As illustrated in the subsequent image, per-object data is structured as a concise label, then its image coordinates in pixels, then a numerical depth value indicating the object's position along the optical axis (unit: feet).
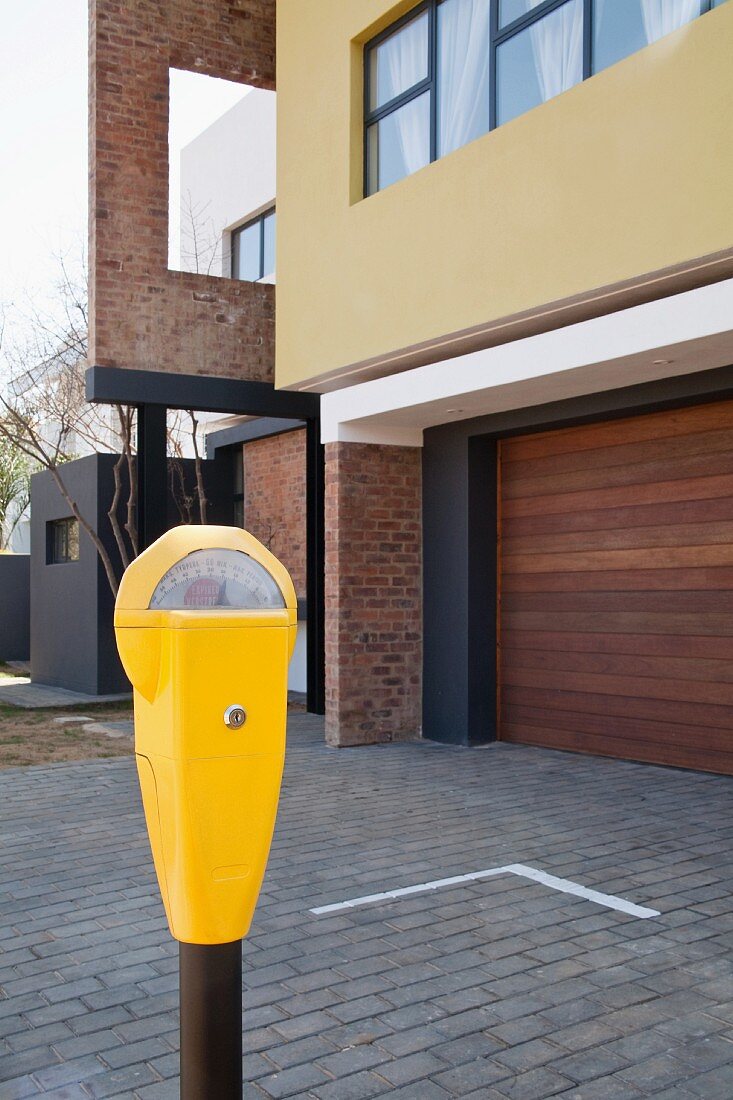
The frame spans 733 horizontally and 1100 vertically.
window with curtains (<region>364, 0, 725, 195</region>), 20.39
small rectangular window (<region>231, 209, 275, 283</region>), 48.80
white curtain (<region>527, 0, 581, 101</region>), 21.27
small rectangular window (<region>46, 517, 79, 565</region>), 54.13
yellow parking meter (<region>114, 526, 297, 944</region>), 7.63
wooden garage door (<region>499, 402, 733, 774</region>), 23.61
